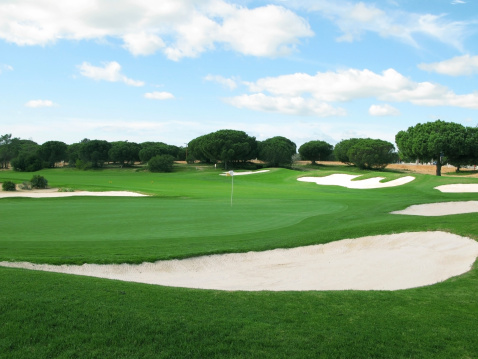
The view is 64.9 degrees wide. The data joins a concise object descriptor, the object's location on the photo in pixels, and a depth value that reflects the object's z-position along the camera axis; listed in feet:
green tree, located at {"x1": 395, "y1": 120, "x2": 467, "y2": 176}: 168.88
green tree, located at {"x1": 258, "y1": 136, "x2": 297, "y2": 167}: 294.25
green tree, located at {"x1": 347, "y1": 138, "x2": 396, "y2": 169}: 250.98
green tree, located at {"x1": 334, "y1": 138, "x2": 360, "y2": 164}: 301.02
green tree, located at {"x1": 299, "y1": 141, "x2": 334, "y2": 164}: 350.43
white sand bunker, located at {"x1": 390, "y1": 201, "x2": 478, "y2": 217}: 62.91
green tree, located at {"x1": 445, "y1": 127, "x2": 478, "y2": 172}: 172.45
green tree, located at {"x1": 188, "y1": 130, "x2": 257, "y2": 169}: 269.09
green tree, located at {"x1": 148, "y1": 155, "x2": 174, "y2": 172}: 259.60
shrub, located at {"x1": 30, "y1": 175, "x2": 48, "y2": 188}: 125.70
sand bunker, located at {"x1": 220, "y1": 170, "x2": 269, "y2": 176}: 207.21
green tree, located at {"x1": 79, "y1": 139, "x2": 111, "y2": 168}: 301.63
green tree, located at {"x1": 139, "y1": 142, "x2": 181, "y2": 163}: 306.35
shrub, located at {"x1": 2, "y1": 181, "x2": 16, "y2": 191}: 117.80
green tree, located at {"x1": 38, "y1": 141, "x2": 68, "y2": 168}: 314.76
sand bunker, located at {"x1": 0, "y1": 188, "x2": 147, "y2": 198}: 103.27
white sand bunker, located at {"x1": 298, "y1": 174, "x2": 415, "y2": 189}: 123.85
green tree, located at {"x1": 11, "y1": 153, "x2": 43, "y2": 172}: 283.18
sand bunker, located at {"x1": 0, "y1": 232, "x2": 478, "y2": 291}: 28.35
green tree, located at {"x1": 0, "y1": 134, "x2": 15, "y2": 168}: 334.24
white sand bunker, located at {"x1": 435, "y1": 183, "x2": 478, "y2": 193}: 99.16
